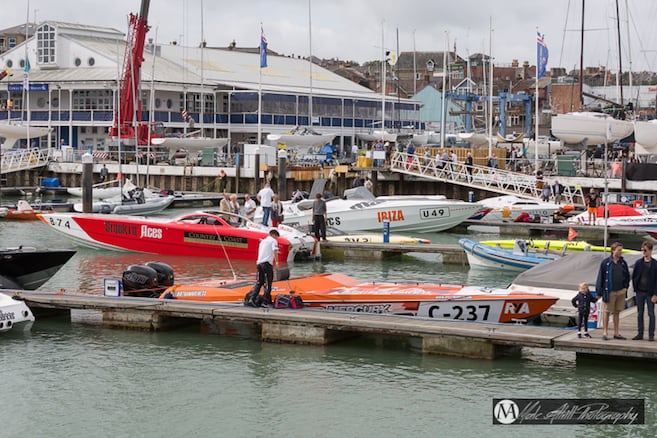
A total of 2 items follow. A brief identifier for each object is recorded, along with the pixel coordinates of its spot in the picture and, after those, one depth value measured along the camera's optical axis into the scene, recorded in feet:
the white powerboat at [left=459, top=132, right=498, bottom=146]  237.04
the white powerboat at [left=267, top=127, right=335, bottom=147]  218.24
